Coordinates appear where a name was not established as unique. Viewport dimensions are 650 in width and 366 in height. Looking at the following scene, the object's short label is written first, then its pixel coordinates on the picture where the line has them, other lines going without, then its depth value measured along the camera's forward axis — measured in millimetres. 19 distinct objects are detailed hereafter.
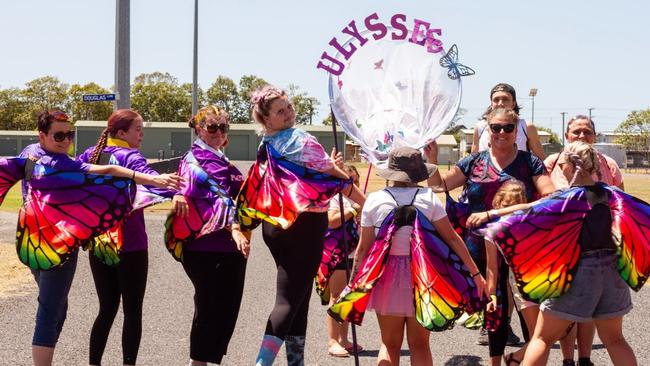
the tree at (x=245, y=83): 101562
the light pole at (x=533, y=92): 73375
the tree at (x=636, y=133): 93188
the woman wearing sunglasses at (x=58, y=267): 4785
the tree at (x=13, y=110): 100312
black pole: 4840
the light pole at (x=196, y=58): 25903
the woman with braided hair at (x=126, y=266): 4934
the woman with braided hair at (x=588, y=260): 4500
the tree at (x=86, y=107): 93562
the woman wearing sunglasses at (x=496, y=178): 5164
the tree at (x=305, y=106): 105219
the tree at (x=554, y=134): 130300
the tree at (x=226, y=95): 101062
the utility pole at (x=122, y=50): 13586
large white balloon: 5152
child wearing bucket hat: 4438
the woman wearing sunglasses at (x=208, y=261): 4812
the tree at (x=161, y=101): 98000
